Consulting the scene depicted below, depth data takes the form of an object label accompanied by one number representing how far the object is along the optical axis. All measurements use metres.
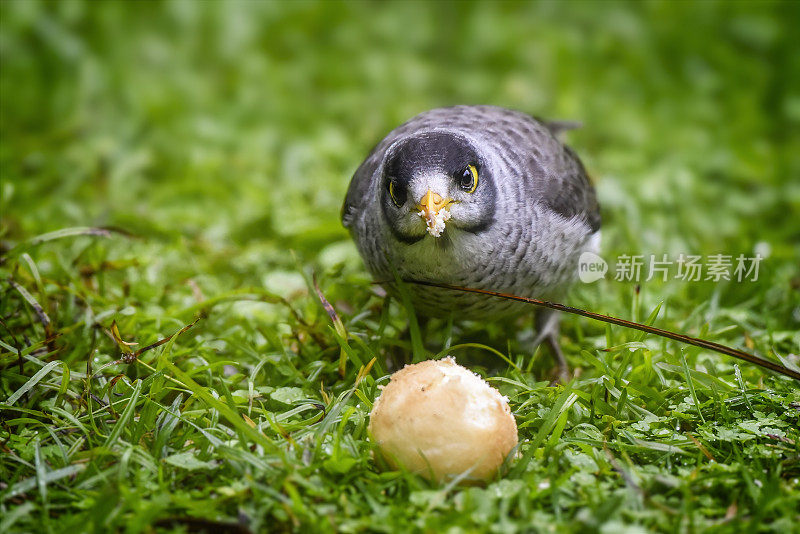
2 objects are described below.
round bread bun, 2.33
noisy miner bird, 2.86
